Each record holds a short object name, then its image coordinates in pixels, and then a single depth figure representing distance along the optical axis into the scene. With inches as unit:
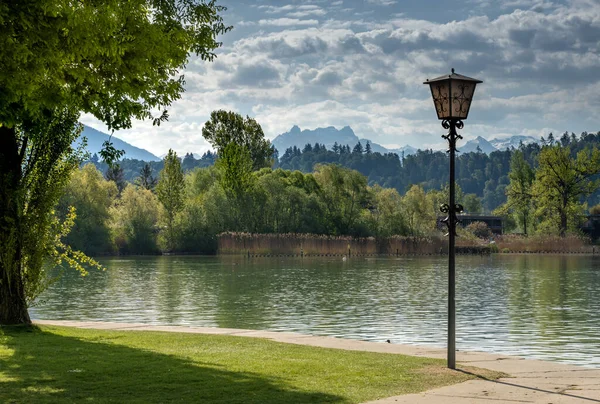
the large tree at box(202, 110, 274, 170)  3885.3
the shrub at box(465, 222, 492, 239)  4293.8
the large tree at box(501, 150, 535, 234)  4301.2
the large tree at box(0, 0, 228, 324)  494.3
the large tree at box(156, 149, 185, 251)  3577.8
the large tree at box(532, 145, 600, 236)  3902.6
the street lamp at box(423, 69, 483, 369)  551.5
